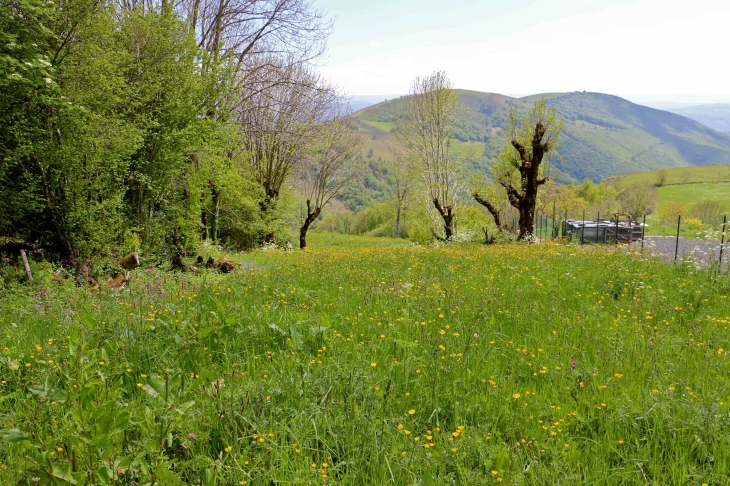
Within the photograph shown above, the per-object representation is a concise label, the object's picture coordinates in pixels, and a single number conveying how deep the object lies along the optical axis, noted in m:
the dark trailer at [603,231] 25.30
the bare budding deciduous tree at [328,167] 26.92
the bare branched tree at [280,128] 20.66
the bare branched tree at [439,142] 25.50
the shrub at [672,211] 64.09
